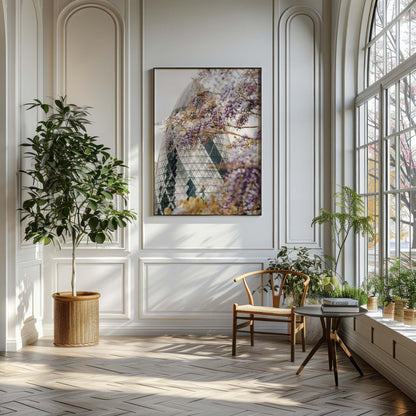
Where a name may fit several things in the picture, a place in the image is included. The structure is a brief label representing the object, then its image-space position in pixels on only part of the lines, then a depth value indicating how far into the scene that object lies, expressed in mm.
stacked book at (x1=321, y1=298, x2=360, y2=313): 4617
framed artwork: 6566
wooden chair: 5292
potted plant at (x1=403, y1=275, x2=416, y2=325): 4520
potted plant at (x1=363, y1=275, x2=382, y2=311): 5309
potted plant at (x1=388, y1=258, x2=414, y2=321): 4707
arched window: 4926
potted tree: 5707
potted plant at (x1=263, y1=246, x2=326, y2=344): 5957
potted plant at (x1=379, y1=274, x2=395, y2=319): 4922
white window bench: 4184
